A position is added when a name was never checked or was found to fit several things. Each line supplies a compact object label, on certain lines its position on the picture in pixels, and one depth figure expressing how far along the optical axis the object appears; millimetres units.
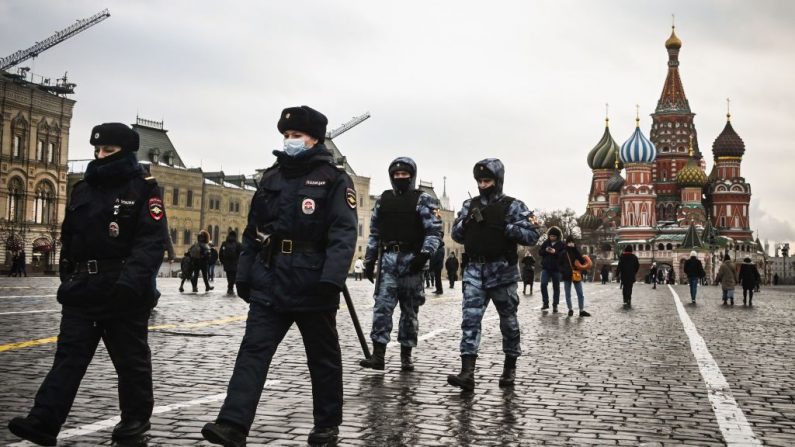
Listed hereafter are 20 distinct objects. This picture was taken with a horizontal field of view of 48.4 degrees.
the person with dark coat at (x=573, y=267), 17859
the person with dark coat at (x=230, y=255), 22891
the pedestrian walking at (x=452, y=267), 37875
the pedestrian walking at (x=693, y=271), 27492
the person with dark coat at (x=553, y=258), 18672
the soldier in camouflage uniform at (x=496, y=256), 7684
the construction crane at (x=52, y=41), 80312
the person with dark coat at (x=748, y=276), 26578
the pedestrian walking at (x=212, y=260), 29108
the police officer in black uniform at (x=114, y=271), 4863
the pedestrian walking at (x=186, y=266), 25366
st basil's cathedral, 112625
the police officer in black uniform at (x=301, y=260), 4898
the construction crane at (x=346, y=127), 134125
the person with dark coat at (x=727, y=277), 26841
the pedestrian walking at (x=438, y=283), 24791
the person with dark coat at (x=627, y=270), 23156
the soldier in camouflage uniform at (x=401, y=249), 8492
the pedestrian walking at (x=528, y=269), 30923
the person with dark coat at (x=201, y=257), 23722
